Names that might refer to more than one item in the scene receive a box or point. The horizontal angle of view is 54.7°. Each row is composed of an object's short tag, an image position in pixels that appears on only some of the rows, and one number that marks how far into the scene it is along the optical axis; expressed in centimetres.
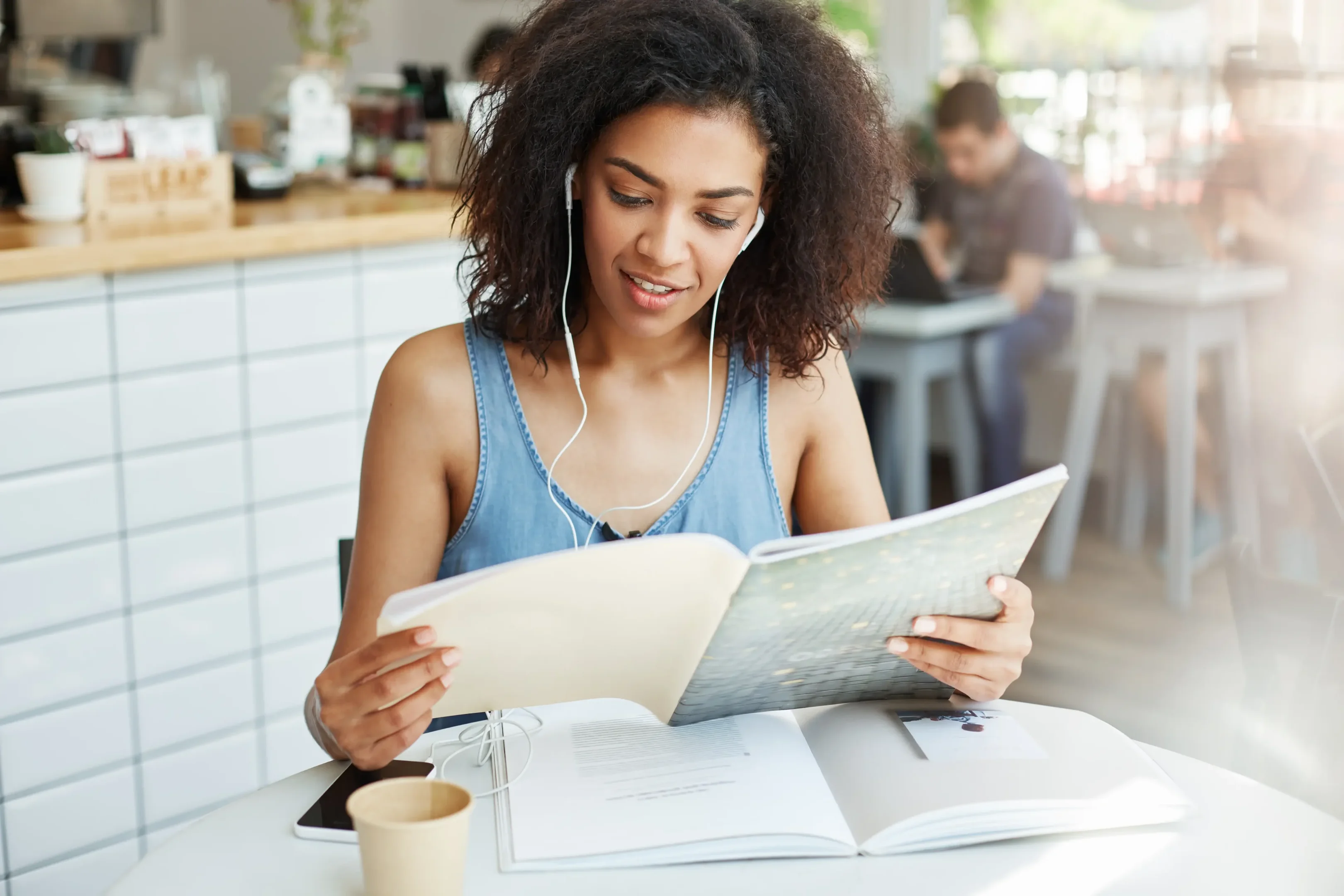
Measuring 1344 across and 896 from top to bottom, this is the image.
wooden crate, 197
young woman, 112
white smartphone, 85
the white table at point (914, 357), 330
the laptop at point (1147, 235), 324
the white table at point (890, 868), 80
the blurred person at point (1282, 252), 288
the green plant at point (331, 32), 246
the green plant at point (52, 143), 197
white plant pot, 193
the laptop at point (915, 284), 331
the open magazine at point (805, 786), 83
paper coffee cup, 70
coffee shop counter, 175
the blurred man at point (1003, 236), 354
